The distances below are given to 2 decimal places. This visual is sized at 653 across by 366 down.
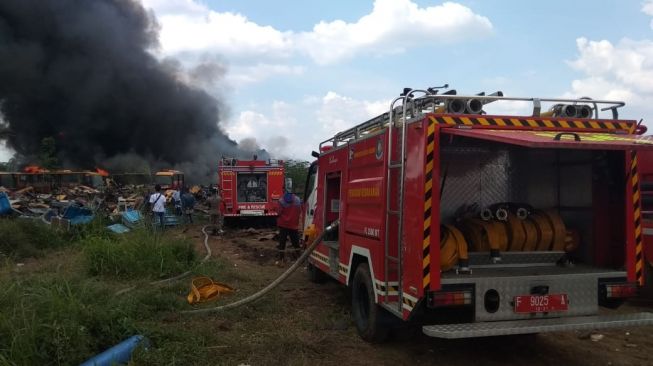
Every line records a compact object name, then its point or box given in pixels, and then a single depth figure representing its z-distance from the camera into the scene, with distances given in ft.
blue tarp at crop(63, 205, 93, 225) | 46.98
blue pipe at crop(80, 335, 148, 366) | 14.73
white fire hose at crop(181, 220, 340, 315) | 22.17
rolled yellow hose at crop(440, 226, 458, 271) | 16.28
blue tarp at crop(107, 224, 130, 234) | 44.71
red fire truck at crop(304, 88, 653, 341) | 15.07
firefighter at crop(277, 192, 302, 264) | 36.78
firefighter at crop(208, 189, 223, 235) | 60.70
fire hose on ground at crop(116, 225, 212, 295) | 23.36
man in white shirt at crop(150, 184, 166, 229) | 56.24
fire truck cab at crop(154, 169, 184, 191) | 97.96
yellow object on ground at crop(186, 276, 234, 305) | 24.52
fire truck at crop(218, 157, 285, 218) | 63.77
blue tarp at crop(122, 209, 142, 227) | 49.45
